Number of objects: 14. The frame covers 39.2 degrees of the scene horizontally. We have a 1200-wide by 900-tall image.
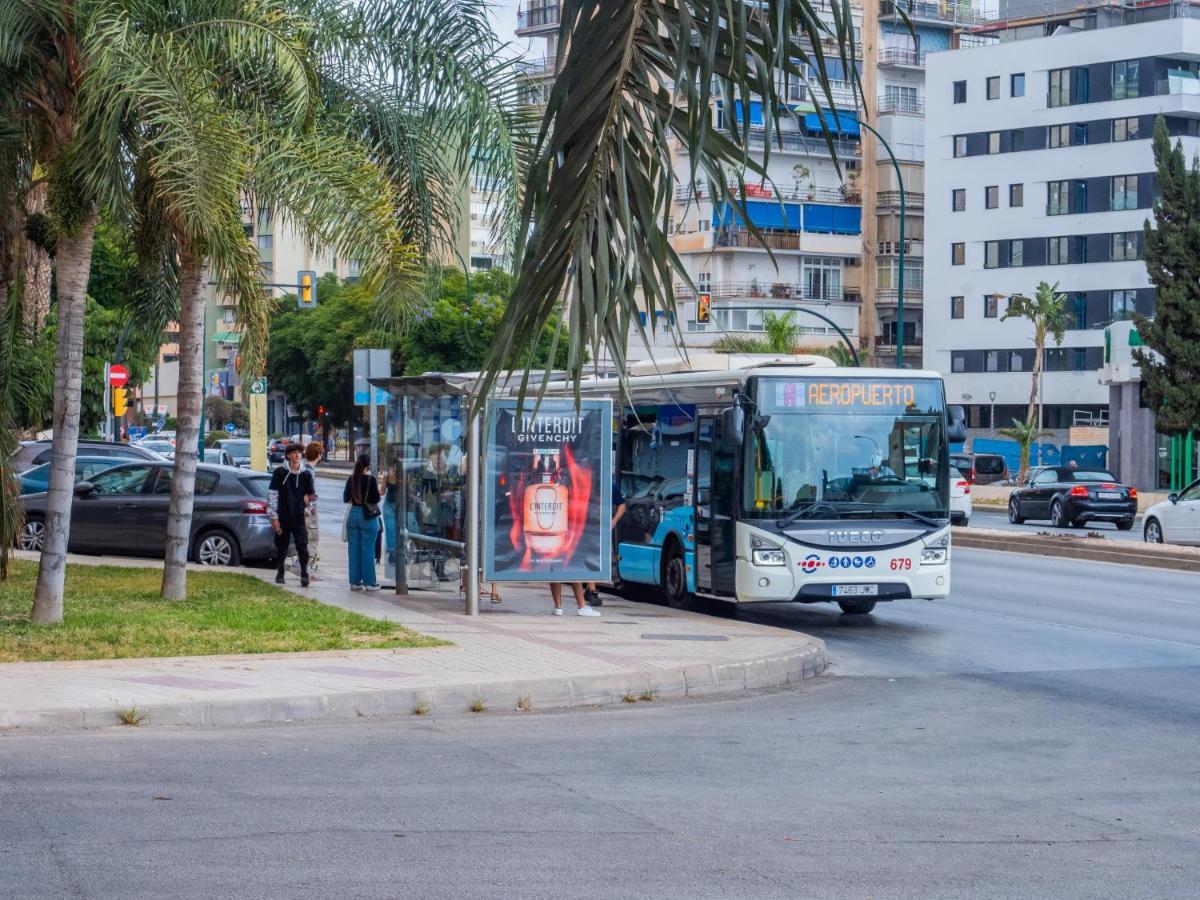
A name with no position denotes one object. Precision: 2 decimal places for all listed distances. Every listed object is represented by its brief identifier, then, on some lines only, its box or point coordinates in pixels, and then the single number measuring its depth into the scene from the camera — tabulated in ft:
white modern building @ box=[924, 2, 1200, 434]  242.37
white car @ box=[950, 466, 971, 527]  135.27
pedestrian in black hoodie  67.15
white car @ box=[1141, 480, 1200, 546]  108.06
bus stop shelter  62.69
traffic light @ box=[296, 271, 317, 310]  140.93
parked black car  141.08
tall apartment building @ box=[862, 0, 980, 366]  282.36
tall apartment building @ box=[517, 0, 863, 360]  261.24
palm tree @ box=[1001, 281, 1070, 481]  239.09
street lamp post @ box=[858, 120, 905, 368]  143.52
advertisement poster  58.18
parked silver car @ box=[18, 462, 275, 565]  82.43
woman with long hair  64.69
